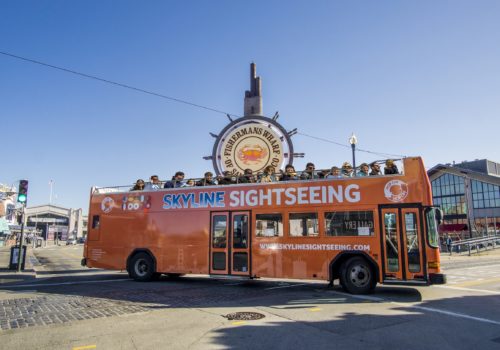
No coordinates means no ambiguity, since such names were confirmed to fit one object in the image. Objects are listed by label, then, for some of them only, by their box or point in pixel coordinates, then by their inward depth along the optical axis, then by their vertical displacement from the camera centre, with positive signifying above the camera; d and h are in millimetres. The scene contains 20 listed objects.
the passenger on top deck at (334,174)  11481 +2102
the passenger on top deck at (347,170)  11398 +2177
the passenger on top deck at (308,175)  11922 +2139
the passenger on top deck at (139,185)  14719 +2227
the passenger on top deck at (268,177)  12594 +2182
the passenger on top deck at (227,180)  13125 +2193
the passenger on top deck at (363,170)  11267 +2152
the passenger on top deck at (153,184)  14469 +2231
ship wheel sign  18453 +4728
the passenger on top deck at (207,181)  13625 +2226
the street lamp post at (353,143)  19562 +5102
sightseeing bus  10320 +379
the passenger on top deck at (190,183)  13867 +2182
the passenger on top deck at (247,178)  12859 +2179
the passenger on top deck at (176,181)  14117 +2279
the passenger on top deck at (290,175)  12205 +2170
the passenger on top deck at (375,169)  11156 +2158
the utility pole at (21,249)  16322 -277
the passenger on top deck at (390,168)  10883 +2141
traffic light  16719 +2191
